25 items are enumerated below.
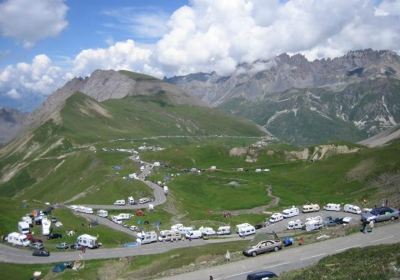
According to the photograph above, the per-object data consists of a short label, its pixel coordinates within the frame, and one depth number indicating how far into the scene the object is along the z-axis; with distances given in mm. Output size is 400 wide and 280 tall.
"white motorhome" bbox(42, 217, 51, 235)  123500
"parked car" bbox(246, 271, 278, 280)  56219
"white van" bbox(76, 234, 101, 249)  115000
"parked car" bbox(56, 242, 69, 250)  114456
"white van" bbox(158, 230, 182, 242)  124125
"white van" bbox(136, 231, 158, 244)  121688
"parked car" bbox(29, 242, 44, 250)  112738
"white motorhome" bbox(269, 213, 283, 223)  146750
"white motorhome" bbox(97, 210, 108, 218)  154125
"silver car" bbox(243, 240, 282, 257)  71062
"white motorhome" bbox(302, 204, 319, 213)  153600
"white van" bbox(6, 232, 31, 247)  114938
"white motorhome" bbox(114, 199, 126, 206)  173725
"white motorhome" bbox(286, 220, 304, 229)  129800
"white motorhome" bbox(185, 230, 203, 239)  127650
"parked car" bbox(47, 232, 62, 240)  121456
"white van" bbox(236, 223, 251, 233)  130125
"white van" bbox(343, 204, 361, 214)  138450
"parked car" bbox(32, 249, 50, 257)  108000
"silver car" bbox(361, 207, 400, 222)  80438
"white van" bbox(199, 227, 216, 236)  131125
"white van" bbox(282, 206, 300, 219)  150062
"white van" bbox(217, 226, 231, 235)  133250
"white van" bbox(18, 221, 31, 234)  122375
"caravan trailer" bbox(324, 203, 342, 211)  147175
